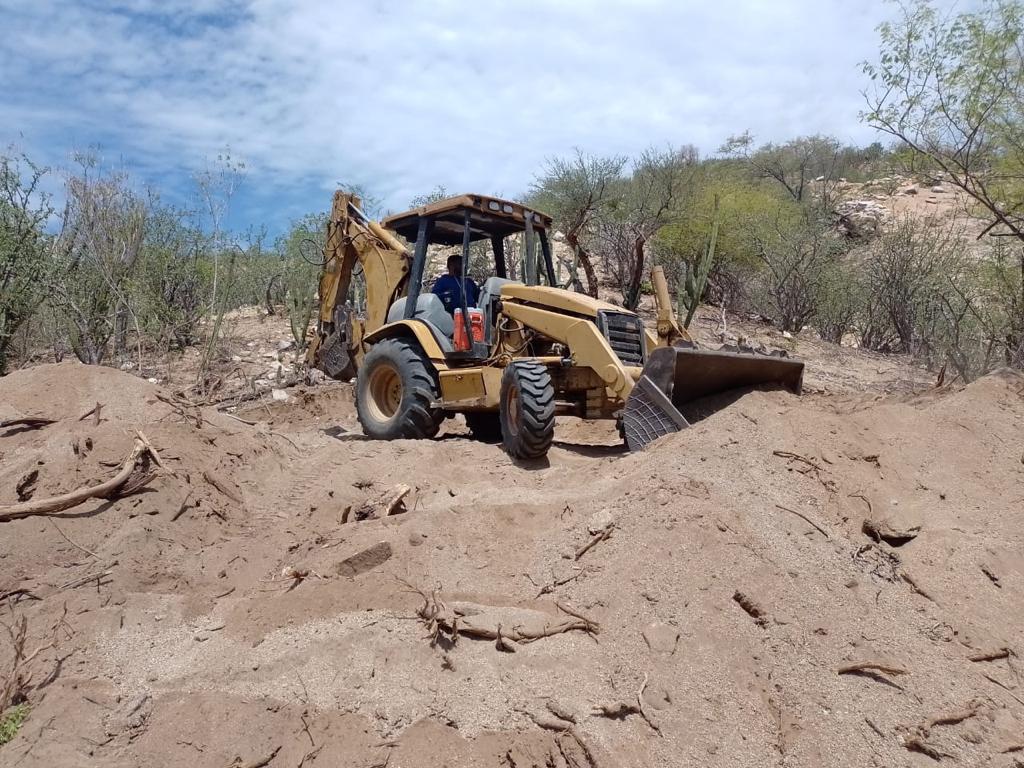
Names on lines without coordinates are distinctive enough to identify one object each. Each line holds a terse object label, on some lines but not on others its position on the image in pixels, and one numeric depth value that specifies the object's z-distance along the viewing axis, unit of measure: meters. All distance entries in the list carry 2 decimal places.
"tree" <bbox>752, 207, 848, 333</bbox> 17.08
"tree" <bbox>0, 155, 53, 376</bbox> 8.66
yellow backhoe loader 5.39
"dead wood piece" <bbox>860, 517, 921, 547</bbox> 3.74
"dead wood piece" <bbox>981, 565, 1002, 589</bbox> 3.42
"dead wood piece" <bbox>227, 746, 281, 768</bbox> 2.46
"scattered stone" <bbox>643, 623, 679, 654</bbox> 2.97
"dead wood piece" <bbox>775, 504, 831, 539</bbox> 3.71
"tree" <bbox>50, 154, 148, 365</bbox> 9.72
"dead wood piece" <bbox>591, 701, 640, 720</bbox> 2.66
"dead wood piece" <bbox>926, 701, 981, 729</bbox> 2.63
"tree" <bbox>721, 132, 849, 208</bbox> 27.97
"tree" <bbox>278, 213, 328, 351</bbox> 13.46
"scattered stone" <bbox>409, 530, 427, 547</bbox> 3.90
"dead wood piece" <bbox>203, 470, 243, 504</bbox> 5.21
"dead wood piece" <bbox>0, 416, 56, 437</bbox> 5.40
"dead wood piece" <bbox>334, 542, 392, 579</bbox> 3.73
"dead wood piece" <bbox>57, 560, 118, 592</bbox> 3.67
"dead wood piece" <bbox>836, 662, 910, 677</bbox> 2.84
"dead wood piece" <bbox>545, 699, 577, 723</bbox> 2.63
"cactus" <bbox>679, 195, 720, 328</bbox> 13.14
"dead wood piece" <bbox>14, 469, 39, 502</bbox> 4.34
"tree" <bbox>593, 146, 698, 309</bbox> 18.30
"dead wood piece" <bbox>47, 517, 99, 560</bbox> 3.94
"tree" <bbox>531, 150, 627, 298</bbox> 17.88
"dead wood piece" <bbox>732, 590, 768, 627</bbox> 3.10
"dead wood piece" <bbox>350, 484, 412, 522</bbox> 4.60
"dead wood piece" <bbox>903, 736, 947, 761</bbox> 2.52
